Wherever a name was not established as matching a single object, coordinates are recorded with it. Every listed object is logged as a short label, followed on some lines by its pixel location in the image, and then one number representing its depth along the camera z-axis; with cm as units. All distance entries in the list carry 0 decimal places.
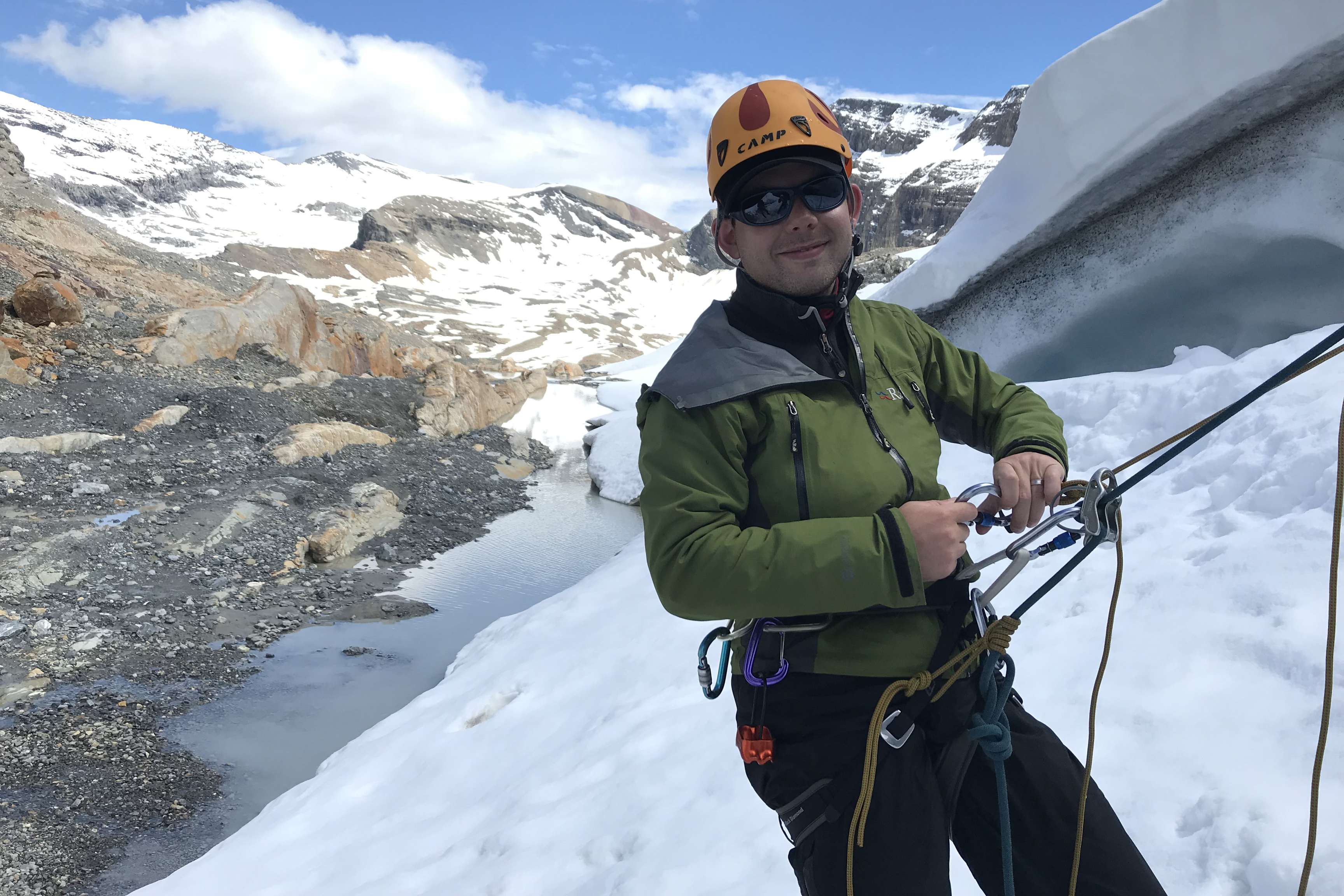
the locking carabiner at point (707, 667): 146
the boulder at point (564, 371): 3369
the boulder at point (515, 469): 1722
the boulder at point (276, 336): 1591
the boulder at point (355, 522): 1052
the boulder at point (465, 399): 1834
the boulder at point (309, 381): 1625
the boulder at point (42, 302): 1430
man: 116
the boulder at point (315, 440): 1300
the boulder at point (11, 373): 1226
